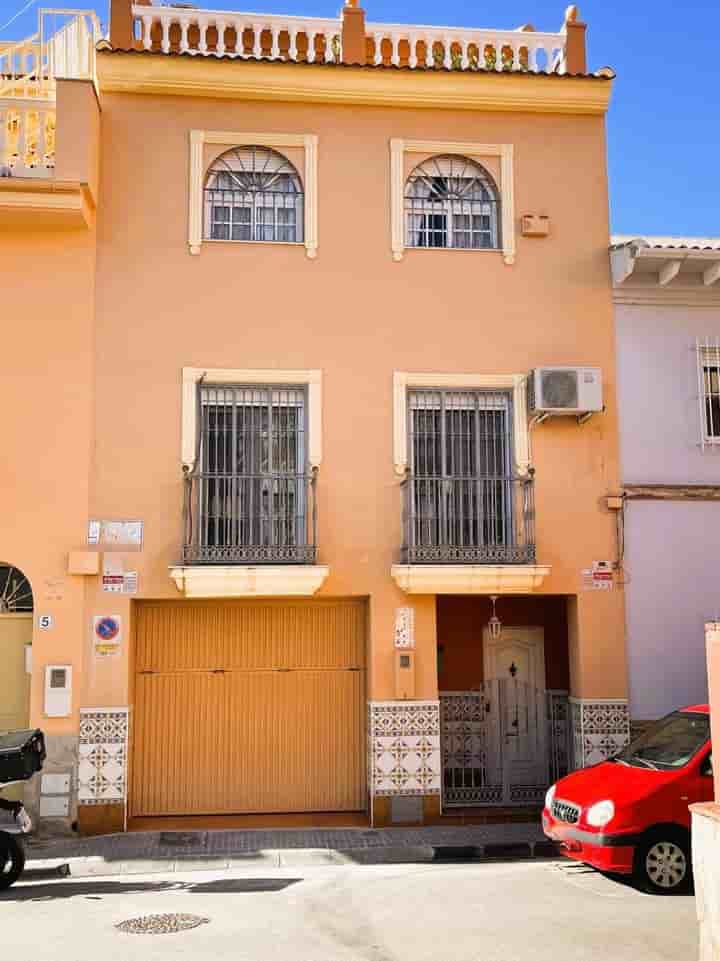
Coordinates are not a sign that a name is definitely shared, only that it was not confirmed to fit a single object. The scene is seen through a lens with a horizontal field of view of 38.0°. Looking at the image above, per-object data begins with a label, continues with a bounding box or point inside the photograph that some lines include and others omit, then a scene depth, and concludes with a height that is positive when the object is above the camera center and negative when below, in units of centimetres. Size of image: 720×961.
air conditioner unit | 1253 +296
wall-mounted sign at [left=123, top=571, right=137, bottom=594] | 1215 +73
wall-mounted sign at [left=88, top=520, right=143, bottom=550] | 1217 +128
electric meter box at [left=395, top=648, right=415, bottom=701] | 1238 -39
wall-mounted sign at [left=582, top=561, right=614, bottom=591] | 1276 +74
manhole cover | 790 -213
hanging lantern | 1326 +19
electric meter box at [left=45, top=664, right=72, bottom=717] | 1182 -49
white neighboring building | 1273 +221
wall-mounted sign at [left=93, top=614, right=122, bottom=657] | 1205 +11
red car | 909 -153
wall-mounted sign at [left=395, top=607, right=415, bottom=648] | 1246 +14
